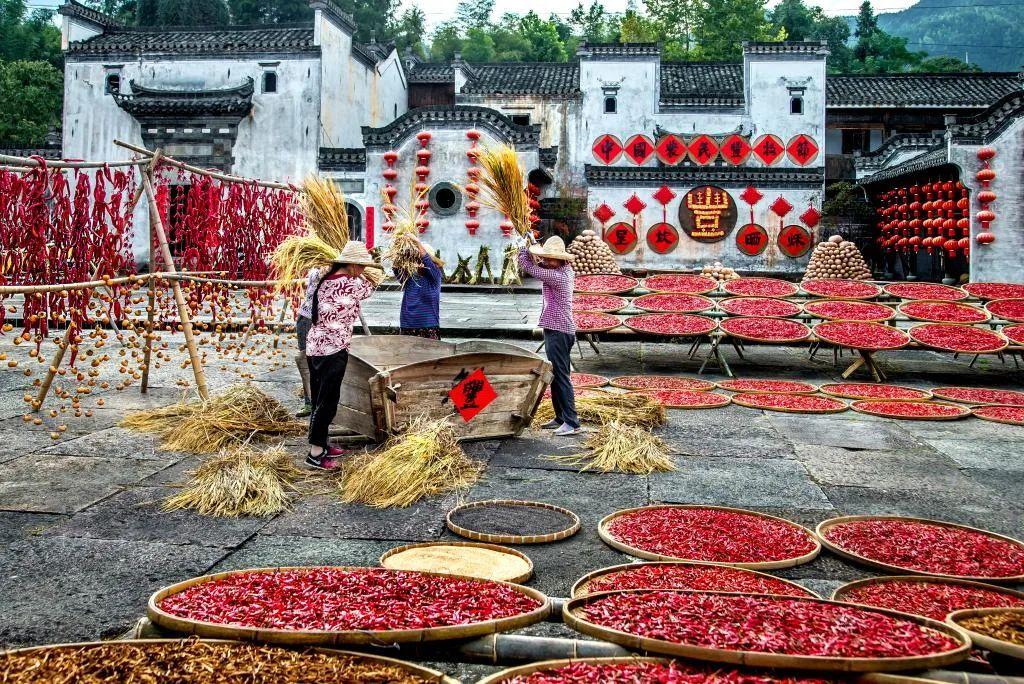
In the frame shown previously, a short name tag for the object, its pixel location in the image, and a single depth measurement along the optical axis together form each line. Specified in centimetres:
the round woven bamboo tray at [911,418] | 816
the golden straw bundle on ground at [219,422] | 657
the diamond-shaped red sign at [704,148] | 2805
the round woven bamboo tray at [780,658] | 246
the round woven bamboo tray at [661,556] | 408
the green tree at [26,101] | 3138
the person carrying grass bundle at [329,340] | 606
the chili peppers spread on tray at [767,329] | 1059
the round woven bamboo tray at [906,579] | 367
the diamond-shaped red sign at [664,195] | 2538
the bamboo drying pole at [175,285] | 787
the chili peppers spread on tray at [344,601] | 286
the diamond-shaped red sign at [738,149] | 2789
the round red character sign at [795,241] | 2544
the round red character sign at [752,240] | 2523
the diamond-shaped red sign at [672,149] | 2818
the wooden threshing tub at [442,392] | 629
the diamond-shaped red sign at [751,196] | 2530
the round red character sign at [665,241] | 2536
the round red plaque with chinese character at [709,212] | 2523
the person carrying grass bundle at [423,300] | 860
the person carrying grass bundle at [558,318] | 725
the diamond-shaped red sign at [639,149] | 2852
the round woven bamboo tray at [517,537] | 447
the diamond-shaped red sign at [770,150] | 2789
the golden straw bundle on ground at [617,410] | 750
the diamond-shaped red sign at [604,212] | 2573
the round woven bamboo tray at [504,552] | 393
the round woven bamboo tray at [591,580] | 352
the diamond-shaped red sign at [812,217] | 2539
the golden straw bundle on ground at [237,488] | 498
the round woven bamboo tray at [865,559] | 396
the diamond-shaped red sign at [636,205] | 2553
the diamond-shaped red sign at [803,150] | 2772
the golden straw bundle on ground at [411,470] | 527
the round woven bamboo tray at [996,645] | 267
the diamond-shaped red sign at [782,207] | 2541
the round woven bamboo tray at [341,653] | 252
